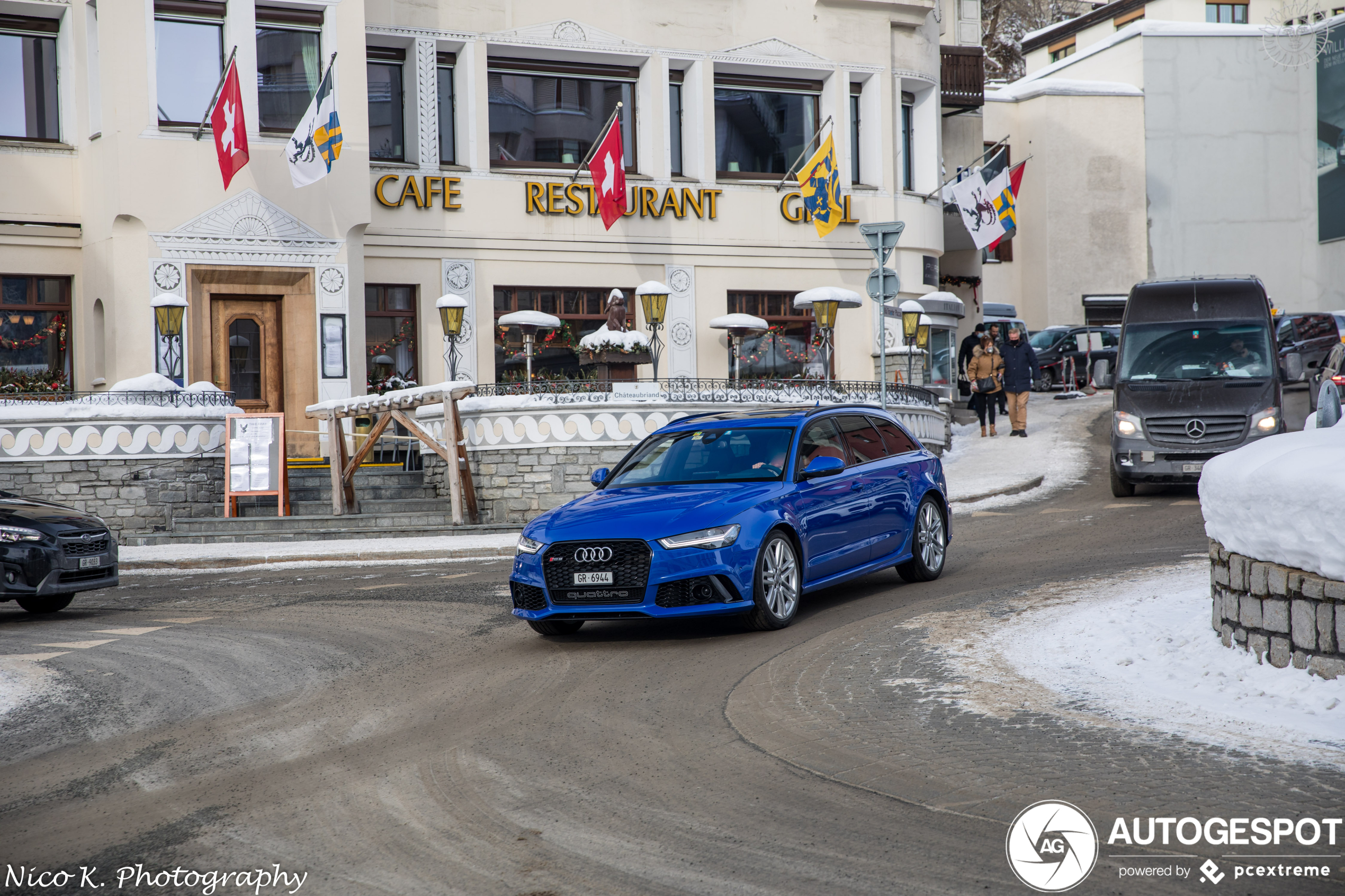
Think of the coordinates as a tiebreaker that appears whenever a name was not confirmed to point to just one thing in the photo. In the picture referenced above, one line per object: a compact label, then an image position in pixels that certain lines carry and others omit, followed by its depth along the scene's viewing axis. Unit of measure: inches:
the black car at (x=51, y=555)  497.0
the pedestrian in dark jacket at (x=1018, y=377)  1023.6
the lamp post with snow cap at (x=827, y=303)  978.7
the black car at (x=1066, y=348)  1489.9
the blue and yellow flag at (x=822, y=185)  1061.8
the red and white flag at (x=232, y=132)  868.6
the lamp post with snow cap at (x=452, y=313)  940.6
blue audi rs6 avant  368.5
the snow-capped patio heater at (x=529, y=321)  967.6
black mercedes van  682.8
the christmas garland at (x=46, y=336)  956.4
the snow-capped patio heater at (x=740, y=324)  1026.1
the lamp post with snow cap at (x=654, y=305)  883.4
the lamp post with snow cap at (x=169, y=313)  887.1
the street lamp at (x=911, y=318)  1090.2
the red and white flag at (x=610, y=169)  1015.6
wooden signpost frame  794.8
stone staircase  770.8
